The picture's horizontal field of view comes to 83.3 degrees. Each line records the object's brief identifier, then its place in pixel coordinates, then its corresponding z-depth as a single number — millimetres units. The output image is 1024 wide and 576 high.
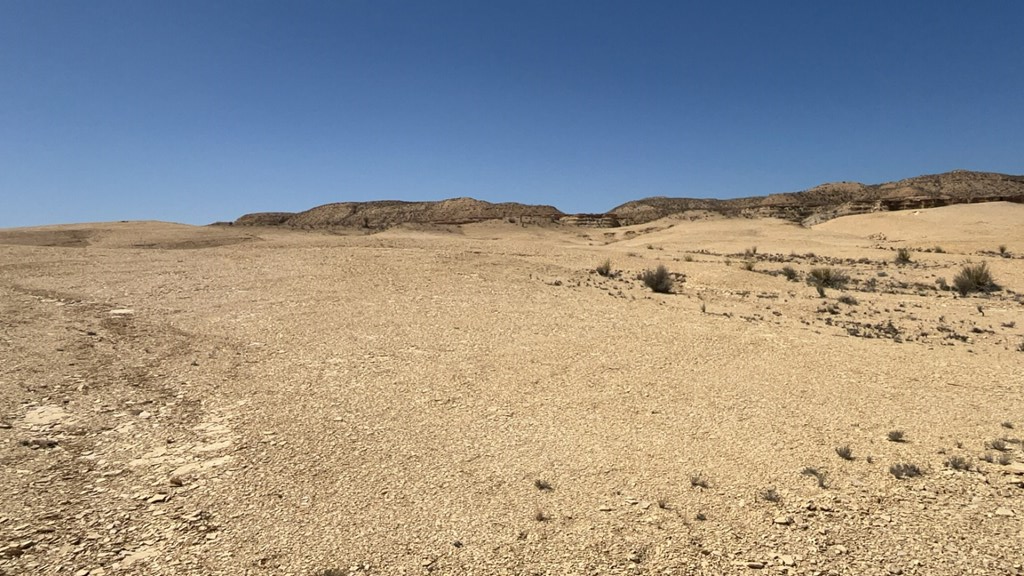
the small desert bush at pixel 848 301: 16688
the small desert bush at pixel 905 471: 5656
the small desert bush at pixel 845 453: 6098
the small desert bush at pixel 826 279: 20984
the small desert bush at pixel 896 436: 6570
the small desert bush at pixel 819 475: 5504
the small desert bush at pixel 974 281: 19141
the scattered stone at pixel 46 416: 6609
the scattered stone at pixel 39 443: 5980
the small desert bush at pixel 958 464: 5789
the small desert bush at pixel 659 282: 19094
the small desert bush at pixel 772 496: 5223
